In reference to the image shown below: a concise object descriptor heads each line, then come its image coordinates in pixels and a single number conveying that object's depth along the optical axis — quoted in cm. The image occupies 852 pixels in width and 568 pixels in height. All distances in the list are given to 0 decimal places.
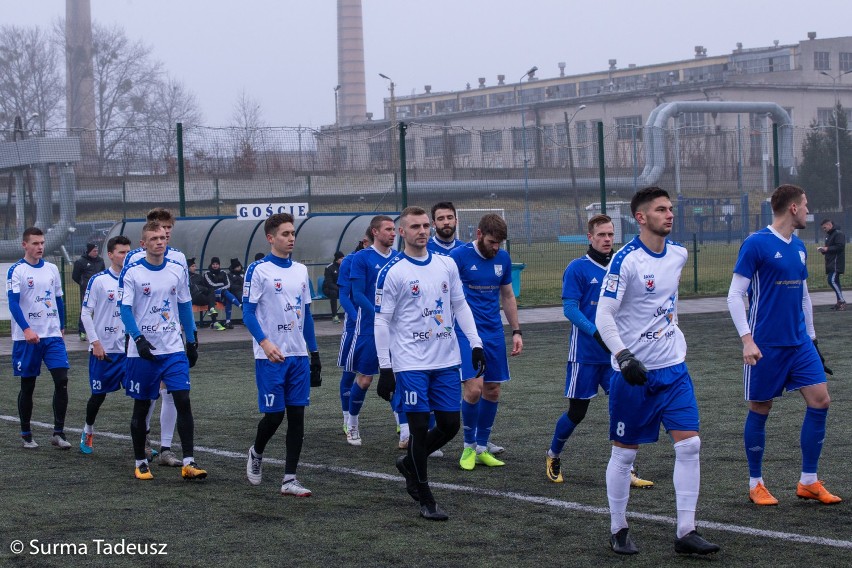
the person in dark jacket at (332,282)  2270
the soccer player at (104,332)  984
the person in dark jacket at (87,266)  2034
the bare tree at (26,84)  6844
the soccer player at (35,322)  1041
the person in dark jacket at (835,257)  2323
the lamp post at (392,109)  6452
